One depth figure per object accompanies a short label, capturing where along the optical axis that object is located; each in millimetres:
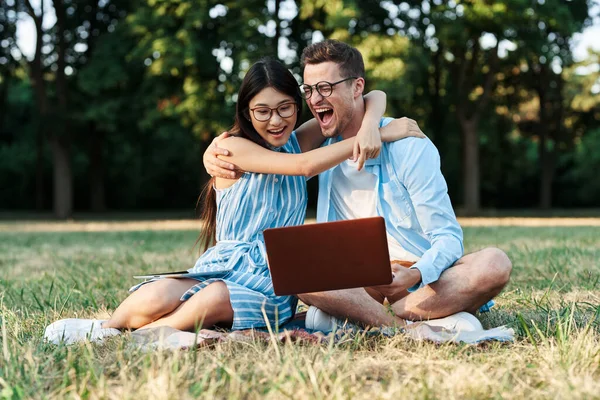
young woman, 3377
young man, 3285
